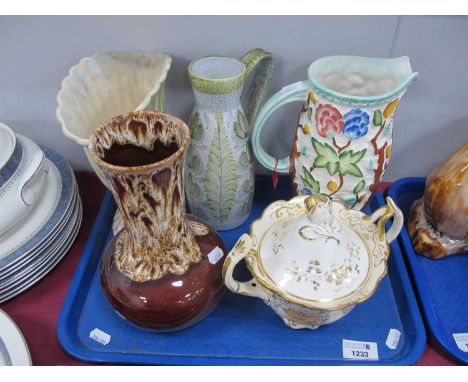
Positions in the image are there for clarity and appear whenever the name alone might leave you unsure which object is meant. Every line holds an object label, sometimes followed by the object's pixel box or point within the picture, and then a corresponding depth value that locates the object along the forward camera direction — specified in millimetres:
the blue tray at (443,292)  617
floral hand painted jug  542
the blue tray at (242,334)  601
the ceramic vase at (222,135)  579
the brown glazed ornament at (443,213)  638
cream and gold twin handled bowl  502
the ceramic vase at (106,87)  628
